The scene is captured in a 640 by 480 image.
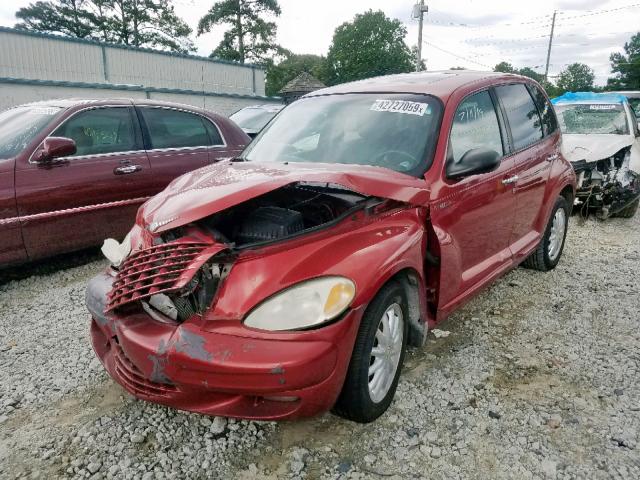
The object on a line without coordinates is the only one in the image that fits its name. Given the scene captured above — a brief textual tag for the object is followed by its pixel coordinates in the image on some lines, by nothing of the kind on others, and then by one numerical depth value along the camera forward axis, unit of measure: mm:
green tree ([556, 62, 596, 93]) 77475
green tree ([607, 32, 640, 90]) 46781
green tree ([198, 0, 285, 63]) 36362
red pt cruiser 1884
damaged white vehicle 6488
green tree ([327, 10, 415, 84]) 57406
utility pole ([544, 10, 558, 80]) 42997
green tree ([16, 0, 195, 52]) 32469
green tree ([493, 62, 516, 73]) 69612
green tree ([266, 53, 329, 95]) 42712
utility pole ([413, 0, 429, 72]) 24969
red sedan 3969
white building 15367
